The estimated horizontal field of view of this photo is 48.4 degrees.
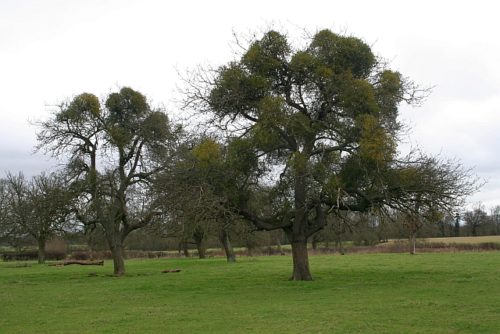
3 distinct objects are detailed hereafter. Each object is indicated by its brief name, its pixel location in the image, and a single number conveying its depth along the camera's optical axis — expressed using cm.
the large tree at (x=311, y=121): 2103
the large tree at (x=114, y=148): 3036
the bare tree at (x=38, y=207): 2938
